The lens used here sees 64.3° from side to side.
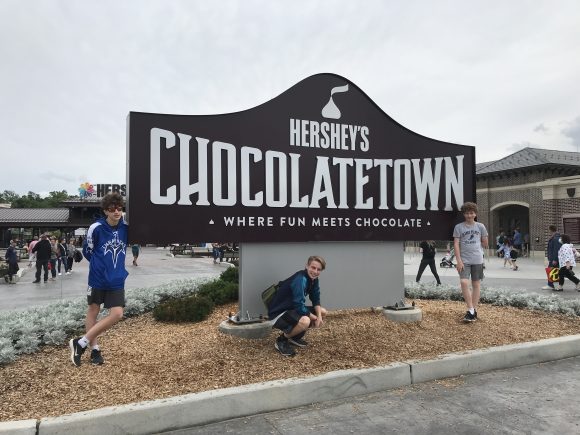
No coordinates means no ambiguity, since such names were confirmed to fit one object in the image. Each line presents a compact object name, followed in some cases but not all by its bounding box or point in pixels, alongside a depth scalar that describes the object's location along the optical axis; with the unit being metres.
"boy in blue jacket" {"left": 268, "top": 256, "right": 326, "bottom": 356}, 4.57
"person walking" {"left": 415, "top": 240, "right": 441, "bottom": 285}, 12.65
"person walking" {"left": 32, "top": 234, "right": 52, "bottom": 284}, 15.12
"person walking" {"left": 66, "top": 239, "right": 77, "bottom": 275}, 19.97
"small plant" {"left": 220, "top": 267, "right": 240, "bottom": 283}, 8.09
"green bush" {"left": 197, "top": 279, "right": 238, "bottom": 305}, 7.10
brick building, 26.14
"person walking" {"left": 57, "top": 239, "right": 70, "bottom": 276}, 18.38
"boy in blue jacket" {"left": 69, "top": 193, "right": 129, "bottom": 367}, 4.16
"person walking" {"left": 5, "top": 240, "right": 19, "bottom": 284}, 15.21
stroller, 19.78
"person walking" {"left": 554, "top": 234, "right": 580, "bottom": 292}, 11.35
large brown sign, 4.86
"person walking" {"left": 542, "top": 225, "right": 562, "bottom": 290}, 11.63
